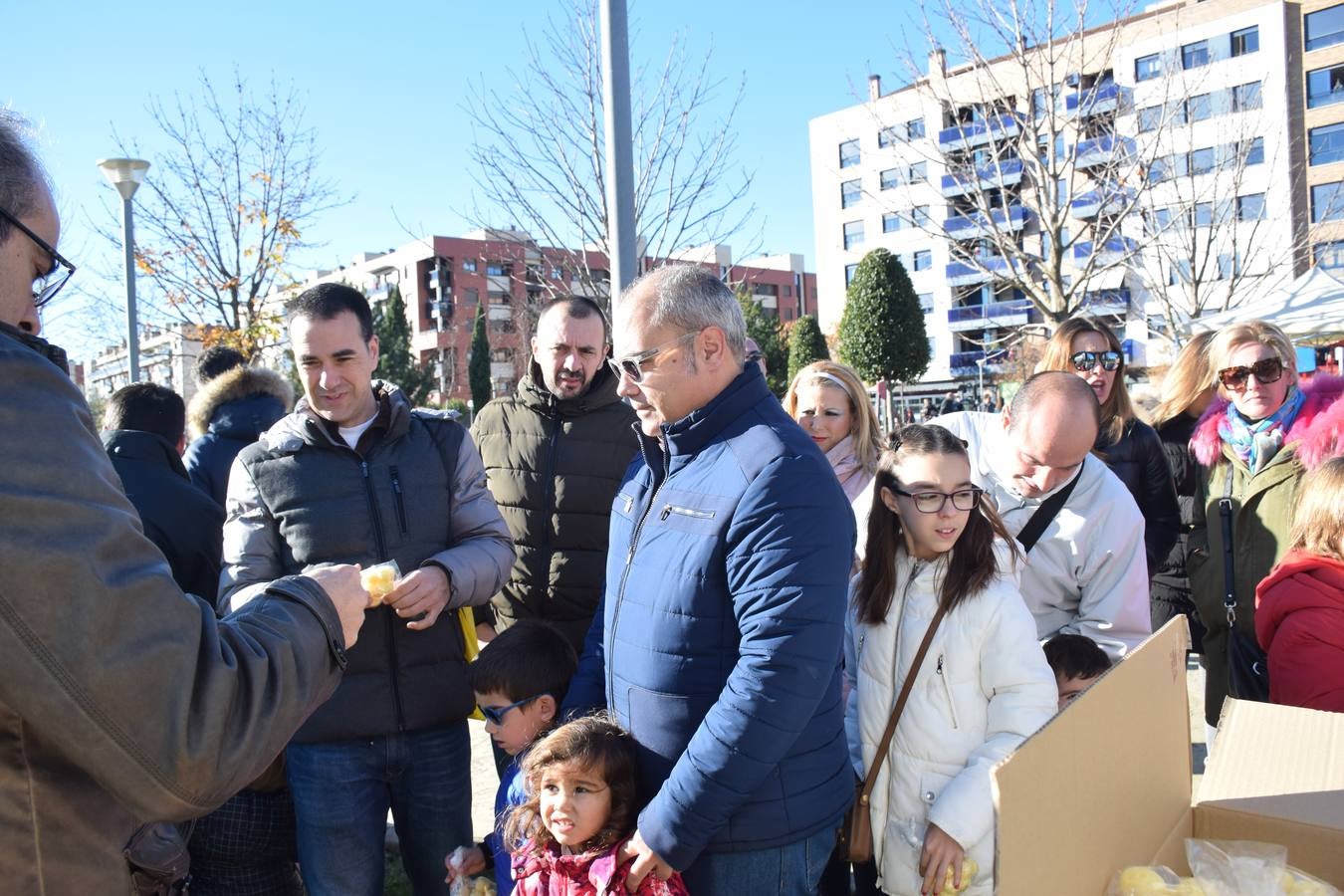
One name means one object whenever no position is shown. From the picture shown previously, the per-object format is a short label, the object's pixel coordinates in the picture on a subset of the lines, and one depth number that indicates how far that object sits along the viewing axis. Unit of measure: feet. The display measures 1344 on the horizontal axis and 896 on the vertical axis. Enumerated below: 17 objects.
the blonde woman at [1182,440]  13.78
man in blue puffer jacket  6.38
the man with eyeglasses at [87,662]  3.86
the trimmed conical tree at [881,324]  98.68
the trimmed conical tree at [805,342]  107.24
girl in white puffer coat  7.66
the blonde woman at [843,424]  12.76
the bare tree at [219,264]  44.01
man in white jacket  9.64
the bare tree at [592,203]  23.97
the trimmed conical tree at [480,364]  156.76
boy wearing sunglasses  9.41
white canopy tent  30.71
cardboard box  3.49
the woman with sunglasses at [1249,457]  11.75
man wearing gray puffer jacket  9.17
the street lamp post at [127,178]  33.22
